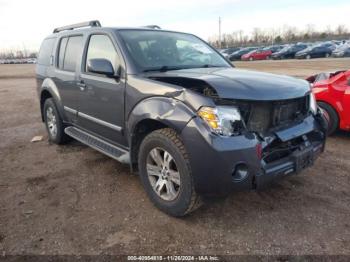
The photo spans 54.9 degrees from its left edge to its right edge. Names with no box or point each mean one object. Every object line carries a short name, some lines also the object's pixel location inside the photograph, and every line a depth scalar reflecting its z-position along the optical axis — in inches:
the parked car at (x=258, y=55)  1649.0
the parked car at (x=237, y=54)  1760.2
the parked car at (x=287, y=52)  1553.9
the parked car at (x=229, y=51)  1999.9
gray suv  112.9
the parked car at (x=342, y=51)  1315.2
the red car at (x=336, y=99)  223.0
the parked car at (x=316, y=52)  1419.8
